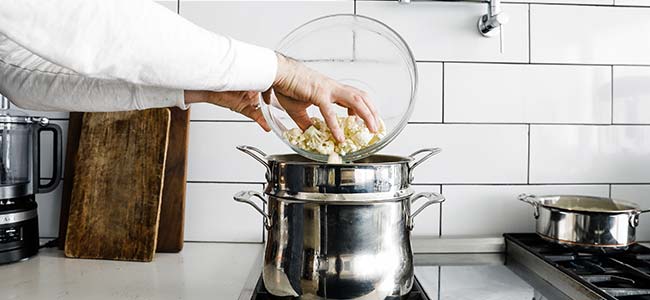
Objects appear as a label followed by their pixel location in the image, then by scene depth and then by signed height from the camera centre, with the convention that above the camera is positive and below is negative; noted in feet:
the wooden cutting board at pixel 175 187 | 3.31 -0.28
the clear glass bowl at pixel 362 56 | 2.72 +0.50
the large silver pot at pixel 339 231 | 2.12 -0.37
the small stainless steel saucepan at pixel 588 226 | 2.85 -0.45
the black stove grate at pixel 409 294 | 2.36 -0.71
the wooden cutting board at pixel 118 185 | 3.14 -0.27
